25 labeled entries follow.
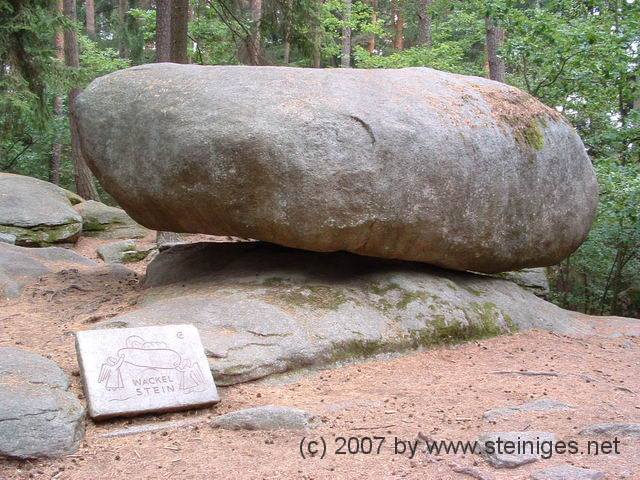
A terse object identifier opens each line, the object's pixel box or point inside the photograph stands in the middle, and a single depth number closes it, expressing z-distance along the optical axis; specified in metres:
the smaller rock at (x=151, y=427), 3.97
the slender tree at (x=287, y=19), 11.68
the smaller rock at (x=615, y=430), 3.71
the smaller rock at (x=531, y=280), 8.87
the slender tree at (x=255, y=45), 11.73
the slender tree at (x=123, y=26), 19.08
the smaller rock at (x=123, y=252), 10.71
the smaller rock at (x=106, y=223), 12.52
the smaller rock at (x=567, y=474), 3.15
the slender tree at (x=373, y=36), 21.68
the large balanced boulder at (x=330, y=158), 5.77
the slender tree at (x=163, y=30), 9.93
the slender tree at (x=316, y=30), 11.88
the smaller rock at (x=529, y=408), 4.14
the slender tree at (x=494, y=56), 12.86
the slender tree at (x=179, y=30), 10.15
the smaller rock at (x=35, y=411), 3.56
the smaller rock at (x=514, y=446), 3.37
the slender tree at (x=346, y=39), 17.51
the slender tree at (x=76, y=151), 14.89
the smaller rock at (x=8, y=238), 9.97
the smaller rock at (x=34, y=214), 10.74
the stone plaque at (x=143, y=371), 4.16
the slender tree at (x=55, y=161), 17.22
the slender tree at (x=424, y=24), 16.62
